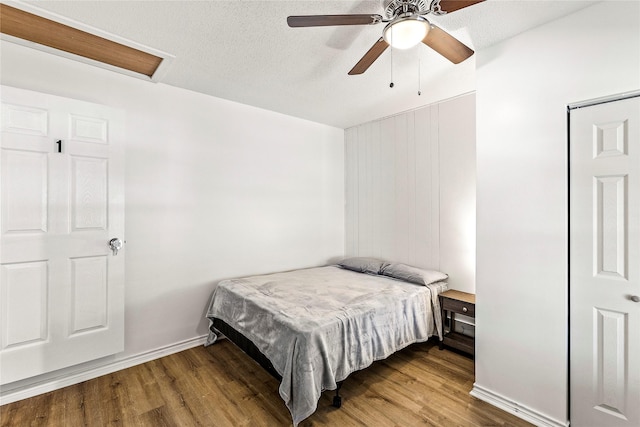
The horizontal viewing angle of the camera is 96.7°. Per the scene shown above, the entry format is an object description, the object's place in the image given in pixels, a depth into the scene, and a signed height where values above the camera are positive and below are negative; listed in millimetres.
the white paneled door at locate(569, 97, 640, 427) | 1532 -276
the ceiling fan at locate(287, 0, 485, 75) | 1420 +1010
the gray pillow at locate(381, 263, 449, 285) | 2893 -631
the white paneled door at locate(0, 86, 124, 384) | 1969 -142
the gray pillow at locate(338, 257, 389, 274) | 3398 -621
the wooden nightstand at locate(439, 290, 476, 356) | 2630 -910
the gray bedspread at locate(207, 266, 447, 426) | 1821 -831
